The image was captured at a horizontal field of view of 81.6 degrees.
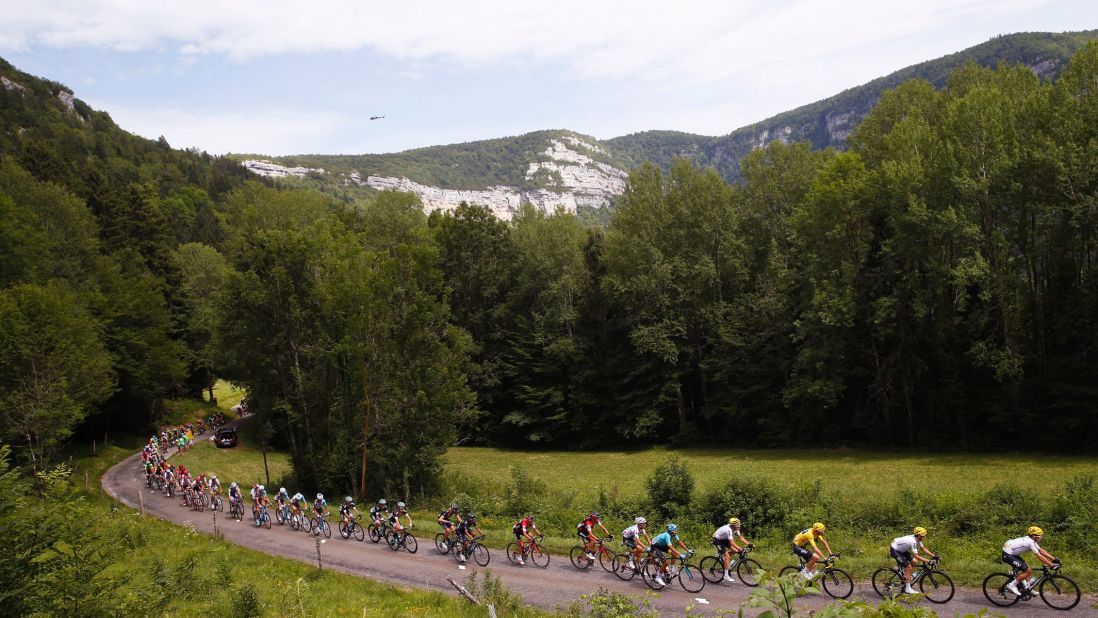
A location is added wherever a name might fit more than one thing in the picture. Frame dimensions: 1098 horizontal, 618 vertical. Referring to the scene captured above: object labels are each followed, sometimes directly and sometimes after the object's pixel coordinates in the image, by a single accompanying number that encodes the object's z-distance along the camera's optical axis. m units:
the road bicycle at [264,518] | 29.72
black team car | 54.84
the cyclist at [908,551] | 14.97
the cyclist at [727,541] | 17.23
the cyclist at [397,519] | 24.38
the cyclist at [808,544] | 15.77
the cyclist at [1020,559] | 13.86
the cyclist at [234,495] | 32.06
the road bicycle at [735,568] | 17.51
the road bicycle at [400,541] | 24.45
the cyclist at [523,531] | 21.17
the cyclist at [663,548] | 17.56
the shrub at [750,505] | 22.31
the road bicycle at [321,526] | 27.16
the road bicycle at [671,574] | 17.59
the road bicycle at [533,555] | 21.25
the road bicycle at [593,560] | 19.96
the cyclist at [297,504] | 28.88
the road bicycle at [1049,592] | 13.80
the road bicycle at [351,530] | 26.70
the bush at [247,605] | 14.12
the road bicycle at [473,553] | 21.89
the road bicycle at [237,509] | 31.92
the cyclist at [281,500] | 30.02
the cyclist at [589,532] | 20.16
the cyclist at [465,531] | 21.92
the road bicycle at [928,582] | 14.91
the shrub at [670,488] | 24.73
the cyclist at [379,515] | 25.57
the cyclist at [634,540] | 18.47
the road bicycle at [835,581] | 15.64
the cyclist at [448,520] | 22.88
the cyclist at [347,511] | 26.70
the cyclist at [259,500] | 30.05
